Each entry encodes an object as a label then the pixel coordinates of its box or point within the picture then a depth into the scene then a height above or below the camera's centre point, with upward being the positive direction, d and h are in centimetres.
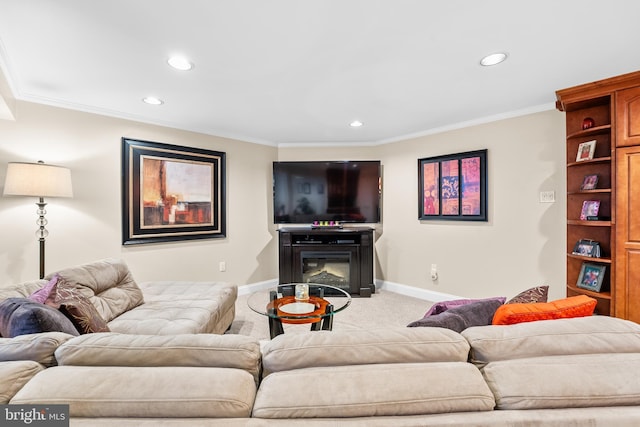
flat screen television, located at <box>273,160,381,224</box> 415 +32
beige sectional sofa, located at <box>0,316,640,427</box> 75 -48
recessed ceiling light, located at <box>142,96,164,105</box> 267 +109
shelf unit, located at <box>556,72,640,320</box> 225 +28
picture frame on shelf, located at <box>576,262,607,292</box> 244 -57
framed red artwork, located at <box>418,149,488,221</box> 333 +33
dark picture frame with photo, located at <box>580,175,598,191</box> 250 +27
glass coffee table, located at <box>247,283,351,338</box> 196 -71
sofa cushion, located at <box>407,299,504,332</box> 120 -46
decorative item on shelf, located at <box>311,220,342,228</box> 421 -17
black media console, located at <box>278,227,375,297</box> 391 -58
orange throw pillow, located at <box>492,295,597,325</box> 115 -41
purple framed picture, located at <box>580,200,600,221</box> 249 +3
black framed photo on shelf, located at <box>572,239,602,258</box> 246 -32
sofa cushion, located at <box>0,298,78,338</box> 117 -45
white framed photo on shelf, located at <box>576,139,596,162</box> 249 +56
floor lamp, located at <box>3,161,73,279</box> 221 +25
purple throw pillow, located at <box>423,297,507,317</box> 146 -49
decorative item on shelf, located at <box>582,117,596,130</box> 254 +81
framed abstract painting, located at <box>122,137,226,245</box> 310 +25
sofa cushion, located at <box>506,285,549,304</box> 144 -43
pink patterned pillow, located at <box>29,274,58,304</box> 147 -43
